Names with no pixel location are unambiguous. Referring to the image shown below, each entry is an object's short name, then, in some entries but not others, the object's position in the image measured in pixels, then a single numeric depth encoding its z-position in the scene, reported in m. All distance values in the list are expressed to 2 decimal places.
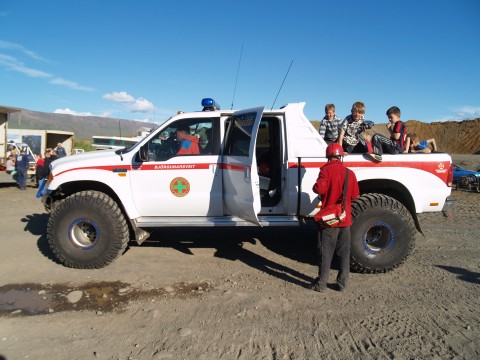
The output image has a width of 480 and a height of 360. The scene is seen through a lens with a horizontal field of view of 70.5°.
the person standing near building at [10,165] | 13.29
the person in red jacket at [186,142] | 4.77
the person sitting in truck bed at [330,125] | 5.73
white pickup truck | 4.54
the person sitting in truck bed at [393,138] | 4.98
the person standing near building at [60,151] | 13.98
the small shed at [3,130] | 13.77
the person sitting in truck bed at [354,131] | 5.12
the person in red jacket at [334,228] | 3.93
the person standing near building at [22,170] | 12.47
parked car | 14.65
